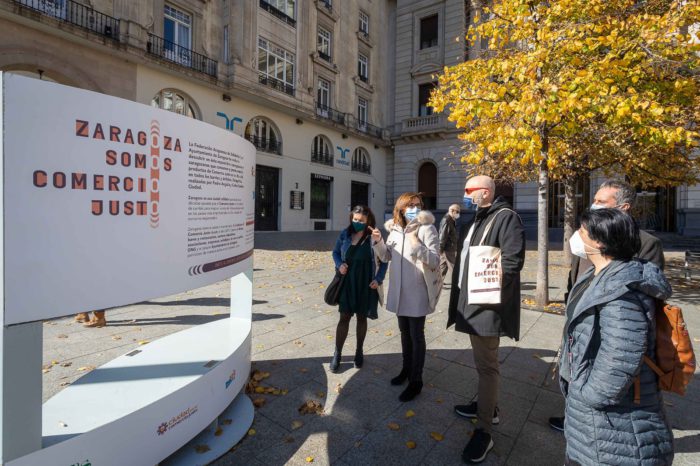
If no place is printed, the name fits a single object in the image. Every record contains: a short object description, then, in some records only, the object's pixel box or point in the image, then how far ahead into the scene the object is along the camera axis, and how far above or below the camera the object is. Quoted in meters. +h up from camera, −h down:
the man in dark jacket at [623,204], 2.62 +0.15
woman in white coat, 3.44 -0.55
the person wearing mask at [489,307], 2.68 -0.63
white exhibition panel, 1.63 +0.10
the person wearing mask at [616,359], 1.59 -0.61
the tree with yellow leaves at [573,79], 5.43 +2.48
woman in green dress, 3.90 -0.57
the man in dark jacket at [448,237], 7.04 -0.28
